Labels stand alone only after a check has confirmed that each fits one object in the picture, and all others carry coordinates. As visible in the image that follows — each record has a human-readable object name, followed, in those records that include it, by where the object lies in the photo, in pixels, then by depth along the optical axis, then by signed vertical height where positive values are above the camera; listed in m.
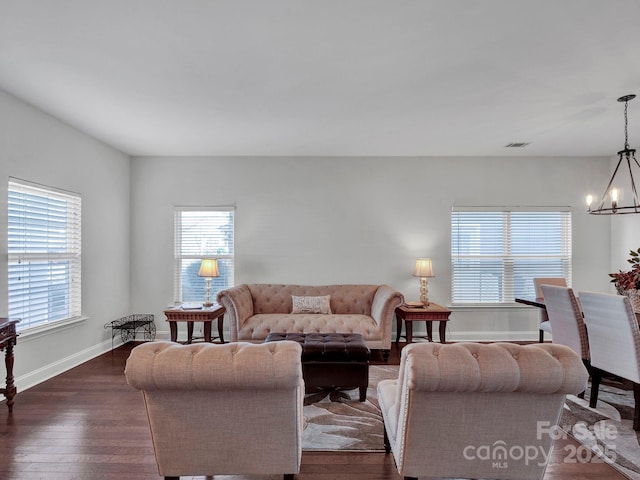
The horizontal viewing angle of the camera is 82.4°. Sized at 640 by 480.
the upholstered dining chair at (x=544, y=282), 4.58 -0.56
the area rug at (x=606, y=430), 2.35 -1.41
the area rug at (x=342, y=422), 2.51 -1.39
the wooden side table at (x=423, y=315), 4.68 -0.95
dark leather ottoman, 3.19 -1.10
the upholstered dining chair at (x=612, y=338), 2.66 -0.75
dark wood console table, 2.88 -0.92
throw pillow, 4.86 -0.84
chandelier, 3.26 +0.79
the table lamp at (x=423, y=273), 4.99 -0.43
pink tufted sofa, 4.38 -0.95
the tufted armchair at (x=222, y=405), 1.61 -0.77
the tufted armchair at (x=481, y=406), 1.55 -0.75
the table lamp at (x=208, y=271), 4.91 -0.40
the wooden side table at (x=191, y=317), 4.55 -0.94
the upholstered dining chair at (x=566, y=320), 3.19 -0.72
